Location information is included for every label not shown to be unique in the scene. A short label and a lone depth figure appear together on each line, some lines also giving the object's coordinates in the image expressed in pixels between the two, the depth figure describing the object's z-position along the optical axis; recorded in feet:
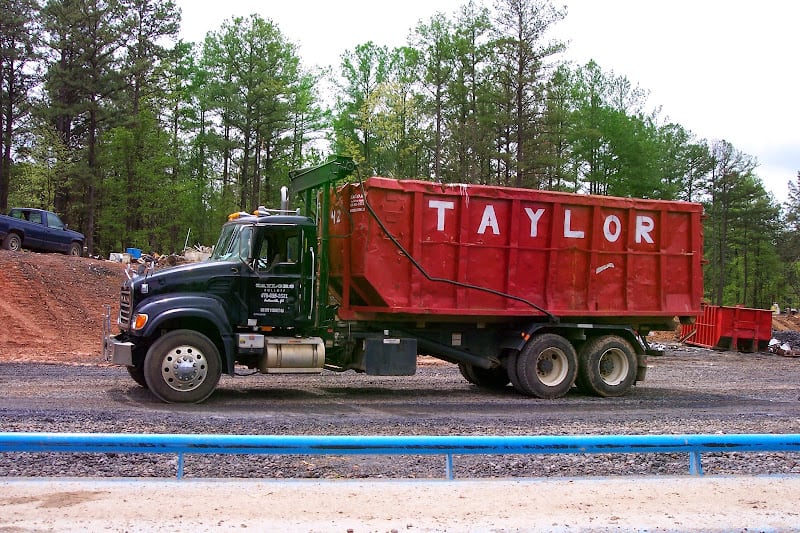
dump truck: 34.86
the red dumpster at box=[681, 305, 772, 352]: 73.97
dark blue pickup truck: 83.76
